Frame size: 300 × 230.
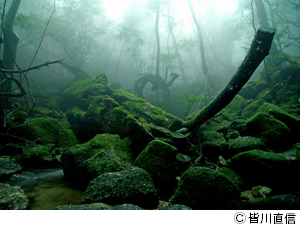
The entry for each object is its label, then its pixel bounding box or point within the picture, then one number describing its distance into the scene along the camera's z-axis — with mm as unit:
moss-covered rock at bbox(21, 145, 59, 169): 5105
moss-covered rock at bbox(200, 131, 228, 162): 4898
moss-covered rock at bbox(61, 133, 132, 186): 3623
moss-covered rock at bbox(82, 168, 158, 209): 2501
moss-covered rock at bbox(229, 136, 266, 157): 4121
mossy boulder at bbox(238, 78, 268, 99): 11067
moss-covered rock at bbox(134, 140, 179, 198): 3383
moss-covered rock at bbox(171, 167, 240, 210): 2227
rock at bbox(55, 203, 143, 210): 2150
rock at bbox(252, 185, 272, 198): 2809
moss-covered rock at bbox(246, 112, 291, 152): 4312
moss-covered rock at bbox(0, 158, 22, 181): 4086
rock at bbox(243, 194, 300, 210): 2049
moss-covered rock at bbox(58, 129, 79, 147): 7014
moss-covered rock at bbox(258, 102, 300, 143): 4647
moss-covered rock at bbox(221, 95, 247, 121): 9422
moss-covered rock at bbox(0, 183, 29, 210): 2547
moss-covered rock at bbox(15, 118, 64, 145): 6617
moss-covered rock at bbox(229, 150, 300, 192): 2904
